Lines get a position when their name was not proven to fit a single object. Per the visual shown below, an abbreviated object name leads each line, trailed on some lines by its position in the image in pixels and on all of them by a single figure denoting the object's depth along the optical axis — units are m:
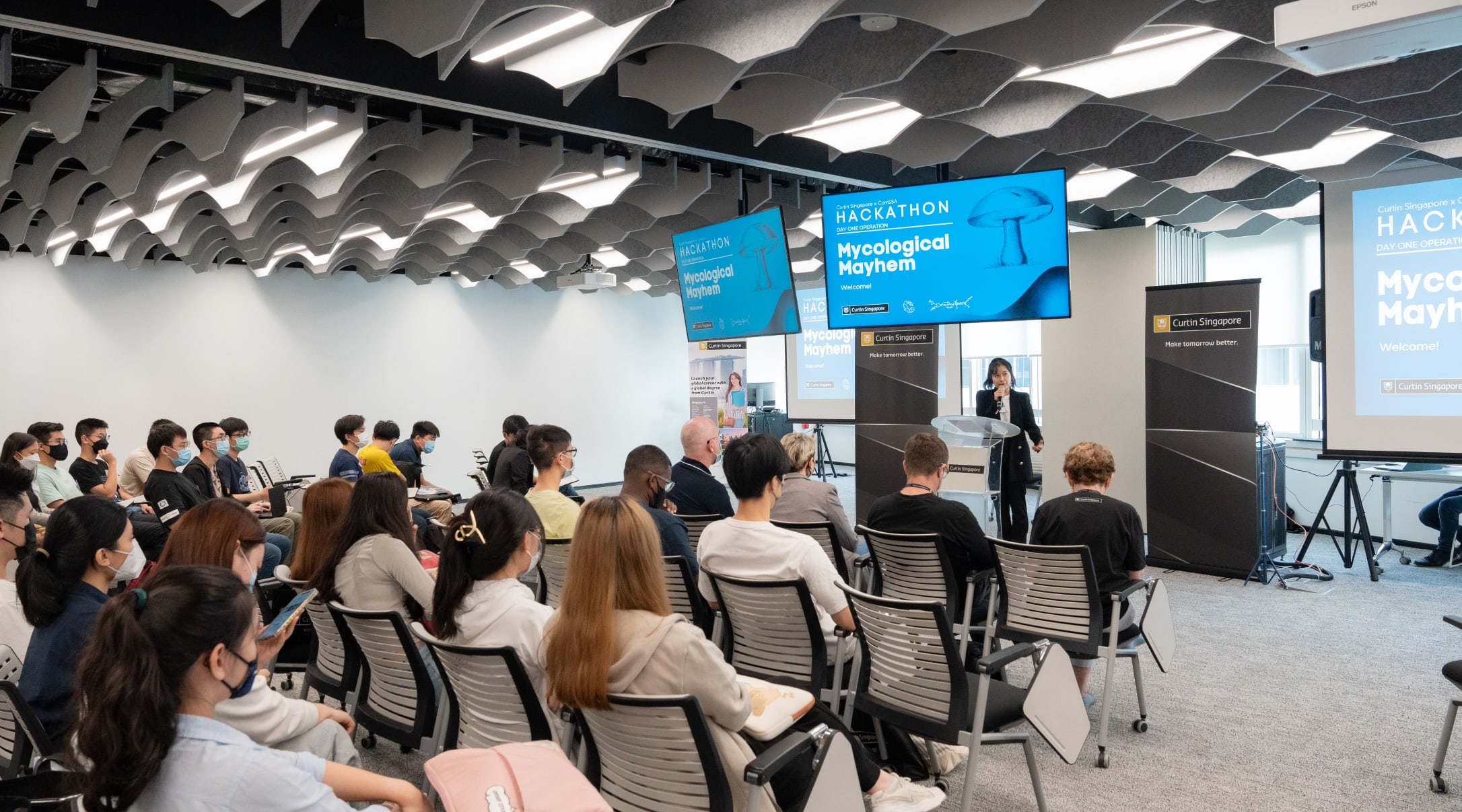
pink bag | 1.60
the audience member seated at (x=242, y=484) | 6.87
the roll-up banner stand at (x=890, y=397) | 8.85
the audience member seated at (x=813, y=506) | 4.24
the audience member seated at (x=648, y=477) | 4.40
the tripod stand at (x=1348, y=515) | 6.92
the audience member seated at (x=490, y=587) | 2.52
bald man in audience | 4.84
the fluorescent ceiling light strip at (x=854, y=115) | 5.26
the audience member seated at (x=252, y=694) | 2.12
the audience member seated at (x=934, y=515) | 3.86
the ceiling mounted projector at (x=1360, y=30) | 2.90
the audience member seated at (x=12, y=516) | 3.32
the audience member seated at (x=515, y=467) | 7.18
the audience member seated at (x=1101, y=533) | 3.97
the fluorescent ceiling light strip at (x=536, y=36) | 3.95
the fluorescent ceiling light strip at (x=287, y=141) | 5.35
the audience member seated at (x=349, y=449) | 7.58
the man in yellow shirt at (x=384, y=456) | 7.41
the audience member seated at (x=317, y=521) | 3.52
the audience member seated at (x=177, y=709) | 1.40
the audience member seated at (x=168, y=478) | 5.92
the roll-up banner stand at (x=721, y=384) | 12.52
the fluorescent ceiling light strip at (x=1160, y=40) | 4.01
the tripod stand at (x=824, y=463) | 14.16
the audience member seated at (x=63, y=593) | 2.33
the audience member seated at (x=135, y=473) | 7.21
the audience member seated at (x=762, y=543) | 3.17
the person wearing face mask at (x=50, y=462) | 6.57
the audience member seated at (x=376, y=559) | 3.28
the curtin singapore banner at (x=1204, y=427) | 7.02
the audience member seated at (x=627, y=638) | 2.03
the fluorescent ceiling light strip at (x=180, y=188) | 6.86
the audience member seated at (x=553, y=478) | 4.44
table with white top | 7.14
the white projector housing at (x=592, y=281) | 10.89
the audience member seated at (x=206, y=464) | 7.03
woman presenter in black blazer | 8.09
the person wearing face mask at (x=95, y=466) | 6.98
